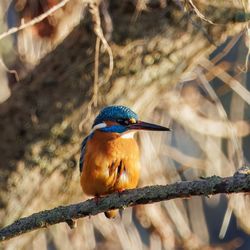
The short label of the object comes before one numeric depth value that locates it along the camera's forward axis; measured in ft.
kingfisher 23.82
